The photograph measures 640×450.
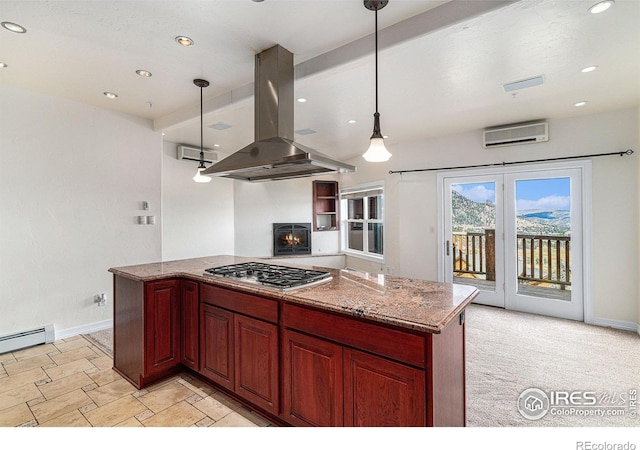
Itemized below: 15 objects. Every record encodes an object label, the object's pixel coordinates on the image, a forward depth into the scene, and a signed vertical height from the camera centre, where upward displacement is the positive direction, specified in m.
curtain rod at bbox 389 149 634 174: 3.60 +0.84
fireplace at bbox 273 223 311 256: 6.47 -0.30
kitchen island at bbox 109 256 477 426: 1.39 -0.70
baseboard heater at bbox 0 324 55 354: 3.11 -1.18
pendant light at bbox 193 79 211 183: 3.02 +0.68
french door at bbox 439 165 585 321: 4.02 -0.20
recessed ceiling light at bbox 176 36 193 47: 2.31 +1.42
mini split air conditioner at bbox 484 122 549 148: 3.99 +1.20
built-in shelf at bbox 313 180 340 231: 6.94 +0.43
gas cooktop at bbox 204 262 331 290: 1.99 -0.37
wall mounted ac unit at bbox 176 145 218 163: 4.99 +1.21
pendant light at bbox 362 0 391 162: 1.93 +0.52
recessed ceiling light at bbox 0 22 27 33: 2.11 +1.41
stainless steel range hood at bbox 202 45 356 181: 2.28 +0.80
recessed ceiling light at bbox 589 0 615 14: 1.84 +1.33
